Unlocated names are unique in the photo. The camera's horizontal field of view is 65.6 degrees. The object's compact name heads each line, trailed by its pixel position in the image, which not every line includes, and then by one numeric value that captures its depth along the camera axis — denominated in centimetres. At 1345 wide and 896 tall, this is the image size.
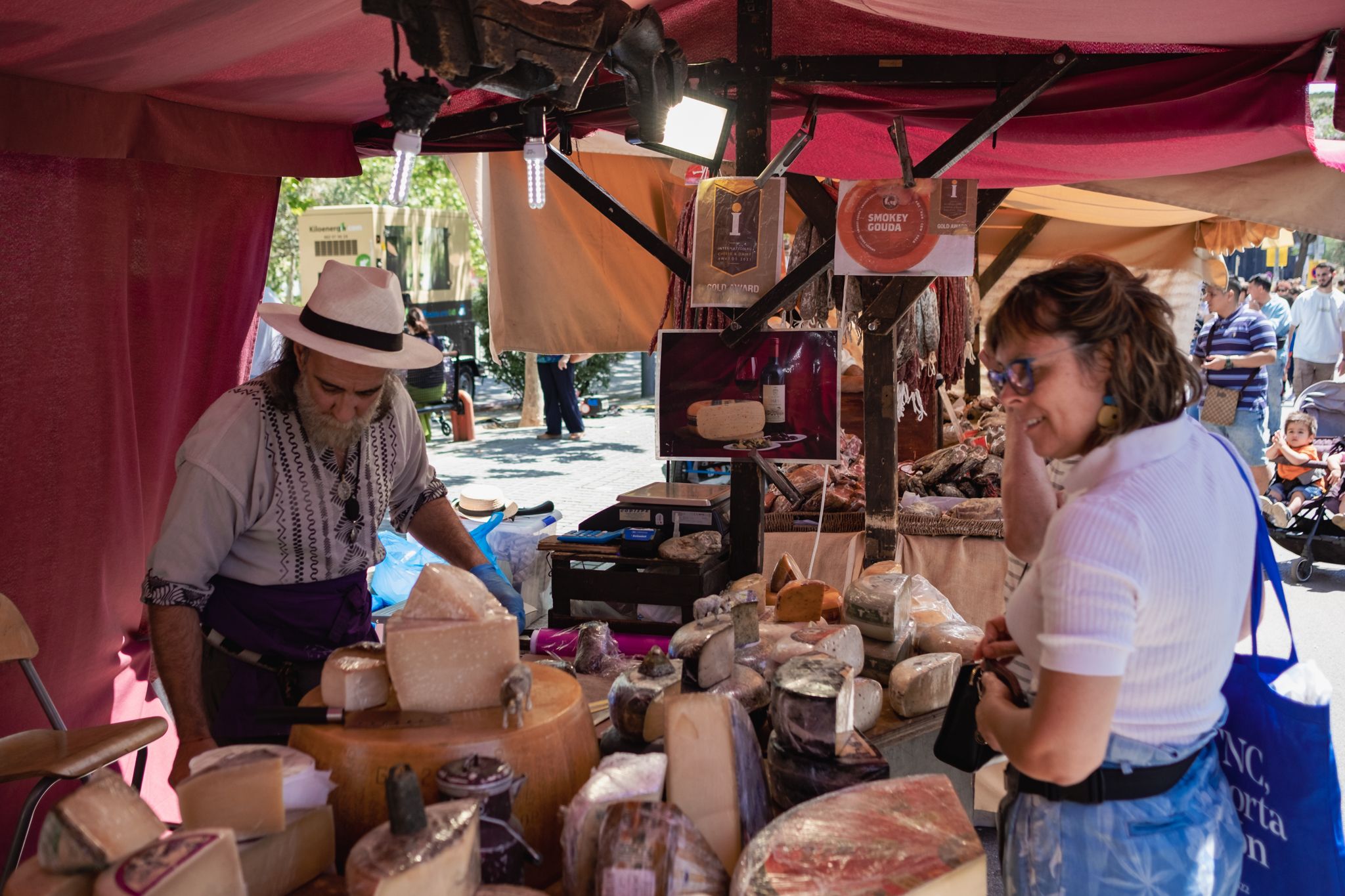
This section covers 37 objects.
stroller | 748
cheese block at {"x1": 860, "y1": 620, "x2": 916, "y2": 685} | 258
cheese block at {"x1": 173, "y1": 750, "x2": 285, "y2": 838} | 147
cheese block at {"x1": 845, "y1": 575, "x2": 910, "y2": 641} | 258
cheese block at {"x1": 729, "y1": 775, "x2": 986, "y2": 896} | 141
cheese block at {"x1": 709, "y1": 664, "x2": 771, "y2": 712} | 223
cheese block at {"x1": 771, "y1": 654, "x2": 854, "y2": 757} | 185
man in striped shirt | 875
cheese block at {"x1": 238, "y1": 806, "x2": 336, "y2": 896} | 147
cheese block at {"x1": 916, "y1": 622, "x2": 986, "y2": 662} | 267
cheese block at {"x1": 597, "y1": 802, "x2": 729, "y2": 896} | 142
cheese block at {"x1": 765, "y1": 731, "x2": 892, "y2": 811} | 184
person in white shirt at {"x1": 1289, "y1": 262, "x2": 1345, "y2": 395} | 1215
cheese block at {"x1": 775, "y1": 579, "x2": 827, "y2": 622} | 277
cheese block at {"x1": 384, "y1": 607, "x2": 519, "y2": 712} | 175
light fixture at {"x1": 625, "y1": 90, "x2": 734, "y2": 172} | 338
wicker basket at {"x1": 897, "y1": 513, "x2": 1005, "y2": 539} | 494
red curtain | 328
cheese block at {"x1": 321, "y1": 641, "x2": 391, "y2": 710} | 180
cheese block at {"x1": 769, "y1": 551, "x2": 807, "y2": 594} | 330
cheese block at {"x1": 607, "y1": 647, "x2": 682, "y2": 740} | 200
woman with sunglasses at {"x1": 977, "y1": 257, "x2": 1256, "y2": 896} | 137
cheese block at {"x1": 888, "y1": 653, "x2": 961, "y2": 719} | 237
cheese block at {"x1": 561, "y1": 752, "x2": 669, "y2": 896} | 154
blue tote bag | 164
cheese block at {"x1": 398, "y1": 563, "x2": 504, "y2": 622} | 176
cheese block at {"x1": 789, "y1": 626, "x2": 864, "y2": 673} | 241
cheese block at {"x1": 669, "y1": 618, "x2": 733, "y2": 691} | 223
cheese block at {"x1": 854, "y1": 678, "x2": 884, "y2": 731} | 225
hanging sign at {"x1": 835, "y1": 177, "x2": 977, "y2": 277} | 335
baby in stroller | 768
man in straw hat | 236
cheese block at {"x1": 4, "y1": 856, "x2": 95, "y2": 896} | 127
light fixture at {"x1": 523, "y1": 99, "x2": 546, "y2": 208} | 291
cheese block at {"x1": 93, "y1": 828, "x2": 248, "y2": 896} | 123
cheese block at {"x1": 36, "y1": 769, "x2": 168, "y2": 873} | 130
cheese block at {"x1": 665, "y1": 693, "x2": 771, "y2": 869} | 166
